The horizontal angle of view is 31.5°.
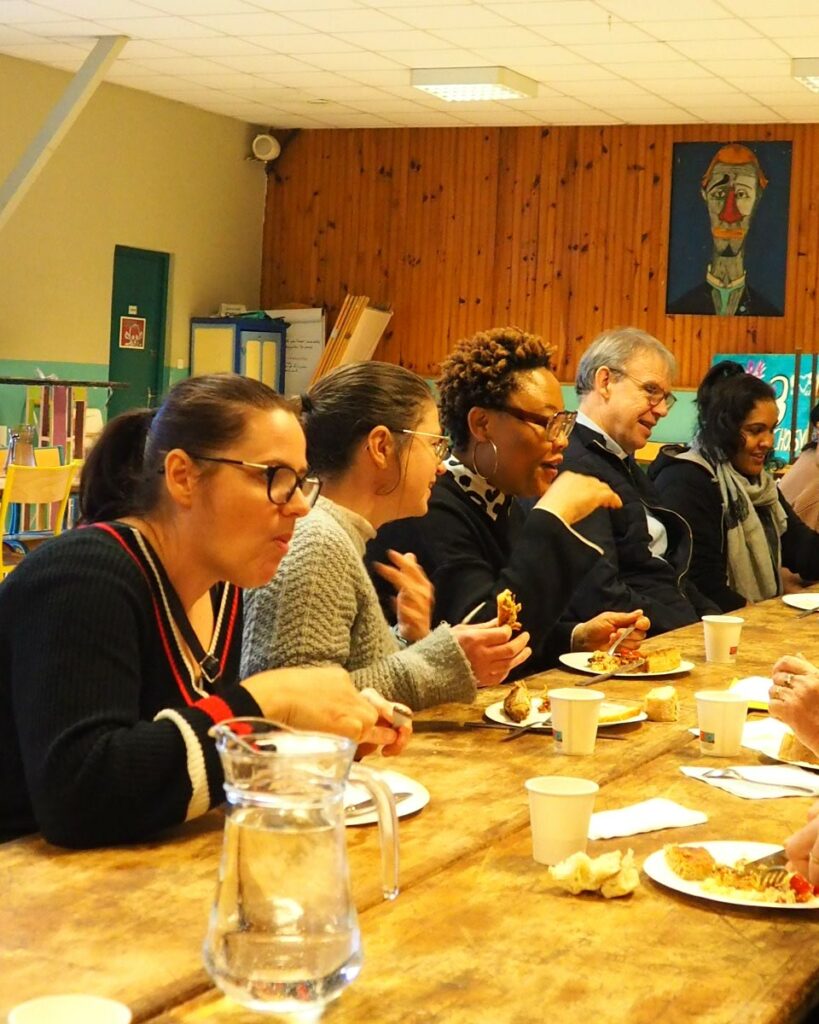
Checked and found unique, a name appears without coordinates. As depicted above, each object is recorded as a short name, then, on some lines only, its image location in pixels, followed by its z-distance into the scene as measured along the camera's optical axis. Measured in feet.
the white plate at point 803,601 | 14.01
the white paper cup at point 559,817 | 5.51
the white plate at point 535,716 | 7.96
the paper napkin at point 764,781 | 6.77
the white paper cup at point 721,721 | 7.49
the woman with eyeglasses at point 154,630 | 5.55
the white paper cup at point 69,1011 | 3.48
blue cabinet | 36.22
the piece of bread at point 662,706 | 8.32
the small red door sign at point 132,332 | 35.06
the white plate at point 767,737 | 7.54
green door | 34.63
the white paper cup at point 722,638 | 10.34
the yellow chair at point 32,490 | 22.48
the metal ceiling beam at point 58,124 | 28.40
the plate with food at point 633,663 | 9.77
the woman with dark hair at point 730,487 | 16.69
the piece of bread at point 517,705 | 7.94
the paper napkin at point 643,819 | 6.02
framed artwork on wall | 33.55
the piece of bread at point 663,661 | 9.76
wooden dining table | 4.21
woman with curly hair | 10.32
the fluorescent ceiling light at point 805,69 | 26.89
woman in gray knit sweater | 7.45
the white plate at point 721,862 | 5.13
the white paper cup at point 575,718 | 7.27
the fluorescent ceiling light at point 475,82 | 29.37
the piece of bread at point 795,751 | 7.40
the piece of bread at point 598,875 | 5.18
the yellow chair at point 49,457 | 25.23
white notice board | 37.45
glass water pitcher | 3.89
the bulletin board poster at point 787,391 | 33.14
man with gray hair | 13.79
